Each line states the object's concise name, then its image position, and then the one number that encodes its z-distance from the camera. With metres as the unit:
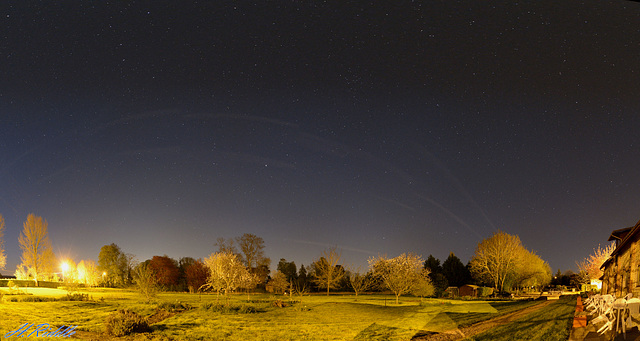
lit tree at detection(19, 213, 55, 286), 10.53
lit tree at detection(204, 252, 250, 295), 17.83
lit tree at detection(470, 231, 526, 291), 15.77
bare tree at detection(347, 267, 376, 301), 27.33
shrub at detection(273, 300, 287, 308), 20.07
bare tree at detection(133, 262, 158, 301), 12.91
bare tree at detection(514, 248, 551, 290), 17.07
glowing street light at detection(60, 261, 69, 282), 11.12
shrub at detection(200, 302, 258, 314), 16.02
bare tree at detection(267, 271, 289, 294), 22.80
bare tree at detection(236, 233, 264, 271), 16.69
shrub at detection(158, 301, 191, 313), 13.47
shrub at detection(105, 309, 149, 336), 10.53
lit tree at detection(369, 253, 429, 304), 23.80
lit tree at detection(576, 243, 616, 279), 23.45
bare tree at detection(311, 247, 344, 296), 28.11
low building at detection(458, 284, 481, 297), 21.61
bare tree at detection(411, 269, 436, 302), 23.44
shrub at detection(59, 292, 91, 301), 11.90
